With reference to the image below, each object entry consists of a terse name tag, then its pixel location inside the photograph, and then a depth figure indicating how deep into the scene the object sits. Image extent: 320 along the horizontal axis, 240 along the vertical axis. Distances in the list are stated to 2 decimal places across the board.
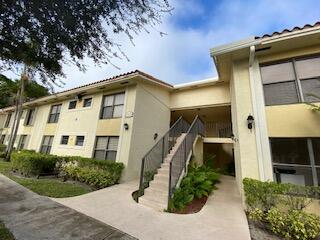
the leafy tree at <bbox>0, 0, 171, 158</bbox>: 3.50
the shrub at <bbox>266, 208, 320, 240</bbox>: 4.21
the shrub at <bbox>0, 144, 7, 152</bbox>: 19.24
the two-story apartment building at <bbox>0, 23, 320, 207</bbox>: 5.91
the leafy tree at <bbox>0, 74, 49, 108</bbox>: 16.08
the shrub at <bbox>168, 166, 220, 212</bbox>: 6.03
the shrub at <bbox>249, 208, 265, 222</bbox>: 5.09
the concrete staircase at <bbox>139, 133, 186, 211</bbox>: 6.04
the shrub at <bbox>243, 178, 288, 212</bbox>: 5.18
